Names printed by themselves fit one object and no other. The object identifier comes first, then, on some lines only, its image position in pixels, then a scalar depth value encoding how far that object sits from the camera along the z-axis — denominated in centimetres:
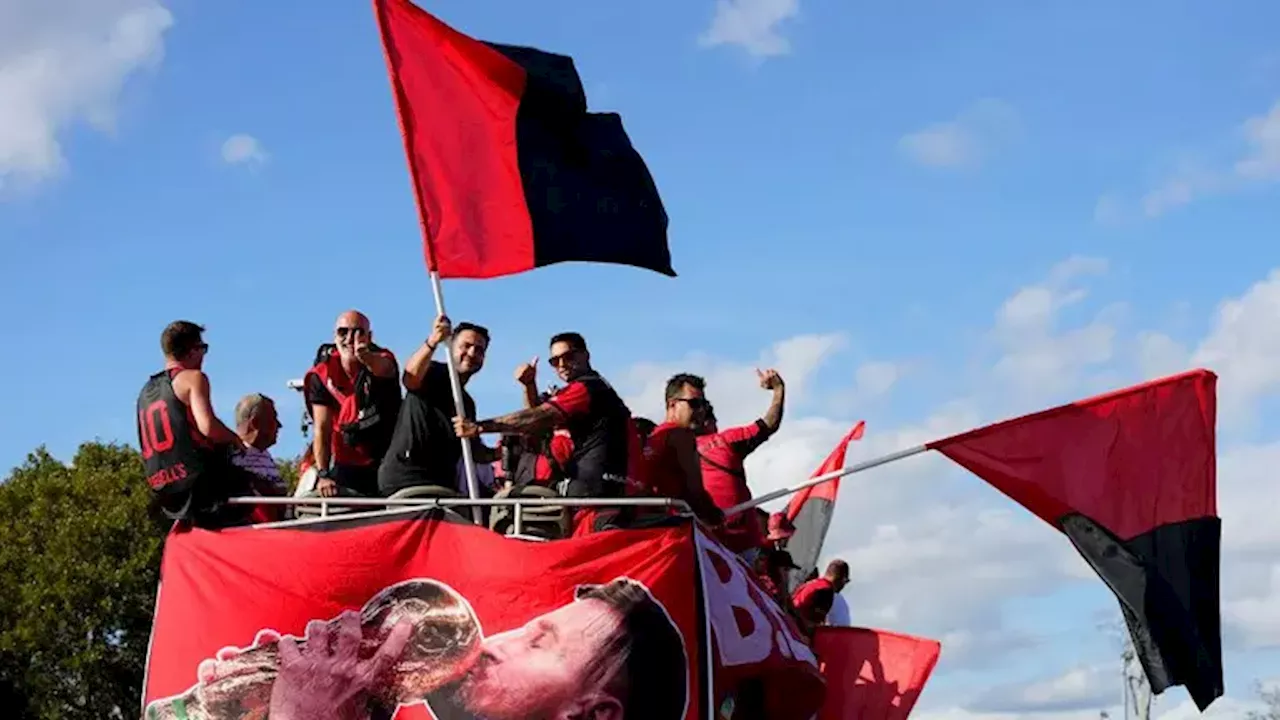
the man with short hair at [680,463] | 1216
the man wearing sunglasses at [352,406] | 1230
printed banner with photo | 1085
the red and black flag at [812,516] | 1734
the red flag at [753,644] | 1141
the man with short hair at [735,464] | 1377
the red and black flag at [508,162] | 1248
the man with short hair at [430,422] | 1179
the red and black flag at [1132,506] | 1287
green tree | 3950
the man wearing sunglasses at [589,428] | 1150
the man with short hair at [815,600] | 1536
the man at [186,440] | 1159
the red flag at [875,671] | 1485
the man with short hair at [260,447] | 1204
